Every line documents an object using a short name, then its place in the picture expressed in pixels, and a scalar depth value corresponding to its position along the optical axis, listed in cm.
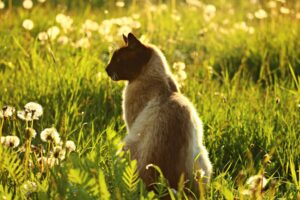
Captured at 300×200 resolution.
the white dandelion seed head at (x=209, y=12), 1633
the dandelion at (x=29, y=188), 649
